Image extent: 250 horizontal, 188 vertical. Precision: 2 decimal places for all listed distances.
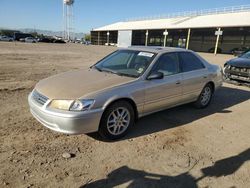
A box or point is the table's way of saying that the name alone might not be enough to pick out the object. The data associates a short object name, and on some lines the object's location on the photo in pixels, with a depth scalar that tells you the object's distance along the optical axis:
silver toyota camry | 3.63
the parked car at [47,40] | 62.03
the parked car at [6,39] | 55.93
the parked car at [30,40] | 56.66
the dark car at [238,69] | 9.02
